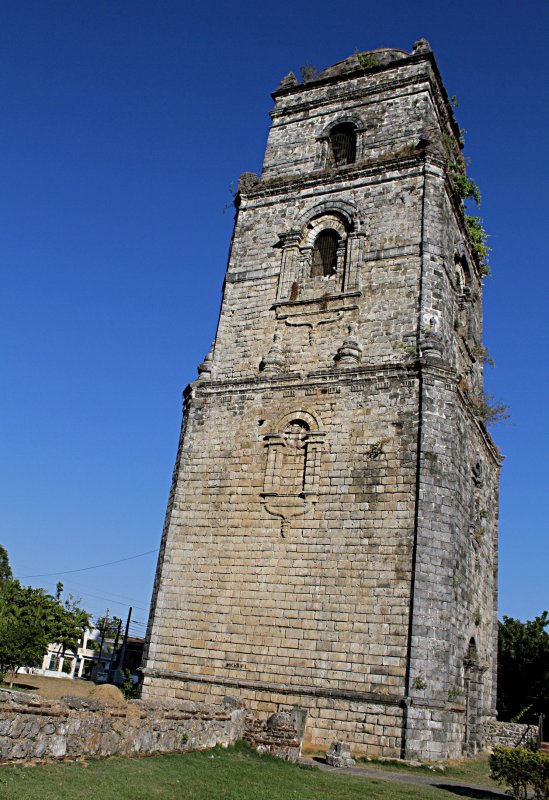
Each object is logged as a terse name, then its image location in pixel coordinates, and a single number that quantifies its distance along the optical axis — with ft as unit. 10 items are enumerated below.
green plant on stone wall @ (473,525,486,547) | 52.80
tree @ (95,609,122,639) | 198.27
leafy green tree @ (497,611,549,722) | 87.81
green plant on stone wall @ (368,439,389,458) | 46.55
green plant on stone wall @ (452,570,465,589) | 44.01
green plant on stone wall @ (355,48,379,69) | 64.95
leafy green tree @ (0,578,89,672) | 87.04
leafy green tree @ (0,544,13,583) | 169.37
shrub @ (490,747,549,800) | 26.99
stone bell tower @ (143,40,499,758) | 42.09
